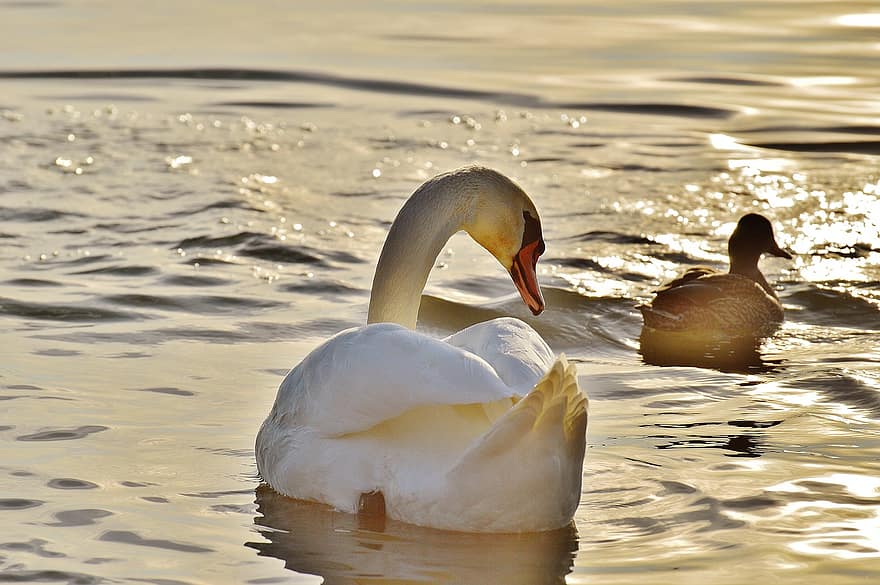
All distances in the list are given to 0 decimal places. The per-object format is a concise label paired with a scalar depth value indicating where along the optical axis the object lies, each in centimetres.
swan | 927
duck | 1752
